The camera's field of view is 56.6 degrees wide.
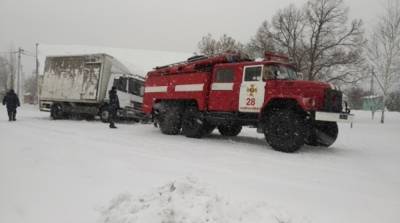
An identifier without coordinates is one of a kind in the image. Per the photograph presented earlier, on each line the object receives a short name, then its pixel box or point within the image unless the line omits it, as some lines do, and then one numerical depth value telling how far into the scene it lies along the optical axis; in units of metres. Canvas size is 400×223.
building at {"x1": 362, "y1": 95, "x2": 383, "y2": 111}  37.23
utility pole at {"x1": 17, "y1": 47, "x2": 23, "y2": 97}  60.17
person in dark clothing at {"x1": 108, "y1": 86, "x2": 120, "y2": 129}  15.41
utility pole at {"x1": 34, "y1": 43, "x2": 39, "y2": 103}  41.11
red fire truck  9.88
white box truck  19.16
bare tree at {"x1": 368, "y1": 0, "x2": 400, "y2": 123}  29.89
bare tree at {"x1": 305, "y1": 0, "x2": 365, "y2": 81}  33.66
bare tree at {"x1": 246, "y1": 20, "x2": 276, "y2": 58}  37.12
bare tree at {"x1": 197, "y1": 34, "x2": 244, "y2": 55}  41.44
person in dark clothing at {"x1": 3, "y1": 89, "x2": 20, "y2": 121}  17.64
